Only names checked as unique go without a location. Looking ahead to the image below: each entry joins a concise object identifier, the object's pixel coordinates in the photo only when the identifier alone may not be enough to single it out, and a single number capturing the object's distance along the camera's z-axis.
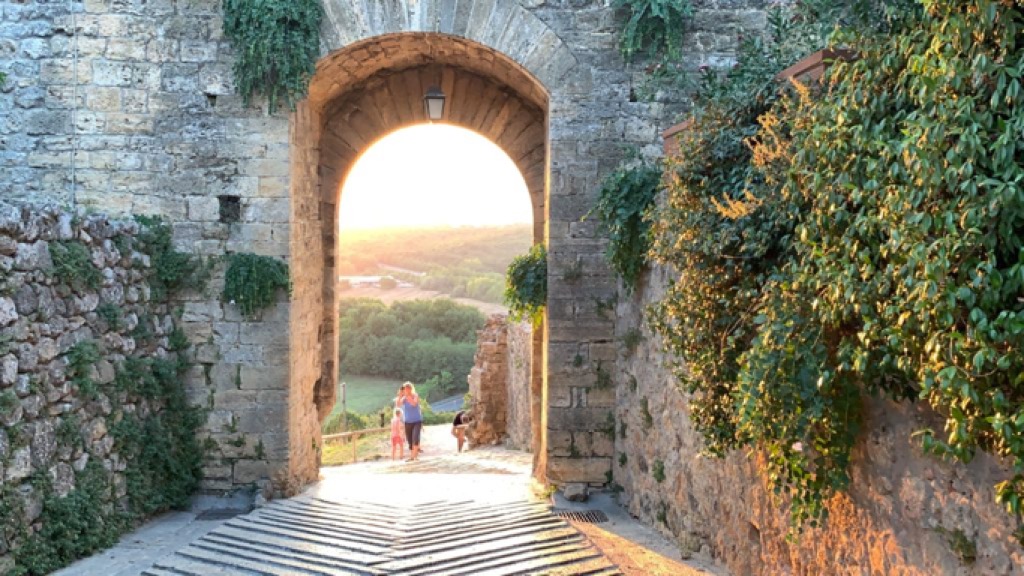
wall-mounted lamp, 8.55
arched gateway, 7.30
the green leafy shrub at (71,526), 5.02
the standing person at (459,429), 14.69
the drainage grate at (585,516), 6.81
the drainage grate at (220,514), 6.98
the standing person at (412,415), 12.24
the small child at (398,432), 13.13
